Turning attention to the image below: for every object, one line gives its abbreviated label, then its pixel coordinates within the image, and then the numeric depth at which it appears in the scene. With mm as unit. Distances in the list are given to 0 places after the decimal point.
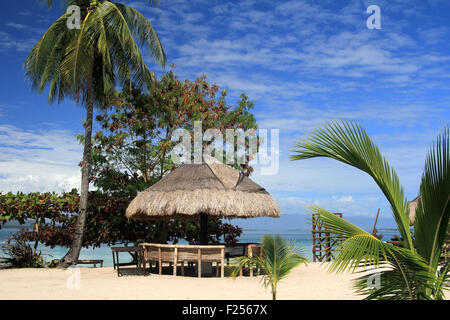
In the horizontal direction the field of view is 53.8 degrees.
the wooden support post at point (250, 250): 12244
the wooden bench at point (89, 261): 14727
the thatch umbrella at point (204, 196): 11969
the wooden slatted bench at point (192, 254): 11602
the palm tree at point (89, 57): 13711
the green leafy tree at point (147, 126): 16797
